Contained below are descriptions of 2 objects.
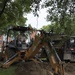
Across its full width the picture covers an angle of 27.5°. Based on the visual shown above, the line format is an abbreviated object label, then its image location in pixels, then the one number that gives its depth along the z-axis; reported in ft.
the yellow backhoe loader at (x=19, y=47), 28.72
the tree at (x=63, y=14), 17.06
